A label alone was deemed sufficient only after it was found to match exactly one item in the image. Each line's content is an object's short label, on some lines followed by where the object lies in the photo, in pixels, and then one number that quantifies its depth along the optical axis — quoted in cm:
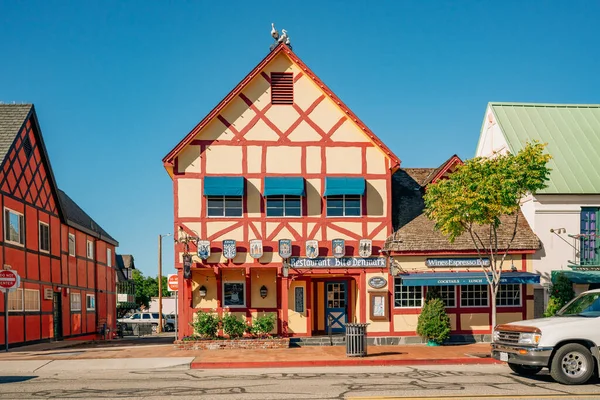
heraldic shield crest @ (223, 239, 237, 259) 2412
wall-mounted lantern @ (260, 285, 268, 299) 2514
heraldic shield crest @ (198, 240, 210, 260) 2398
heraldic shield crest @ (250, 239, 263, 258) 2423
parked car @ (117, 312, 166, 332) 5197
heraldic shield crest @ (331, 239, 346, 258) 2445
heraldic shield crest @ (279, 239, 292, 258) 2433
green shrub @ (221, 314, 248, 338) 2356
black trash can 2017
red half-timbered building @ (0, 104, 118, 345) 2583
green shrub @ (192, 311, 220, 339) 2352
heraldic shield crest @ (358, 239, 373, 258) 2459
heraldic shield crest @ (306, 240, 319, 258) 2441
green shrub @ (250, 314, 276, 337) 2350
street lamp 4392
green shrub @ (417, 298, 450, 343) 2372
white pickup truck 1400
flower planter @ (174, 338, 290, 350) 2306
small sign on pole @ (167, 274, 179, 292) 2873
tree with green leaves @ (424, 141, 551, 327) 2045
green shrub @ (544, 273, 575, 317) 2375
